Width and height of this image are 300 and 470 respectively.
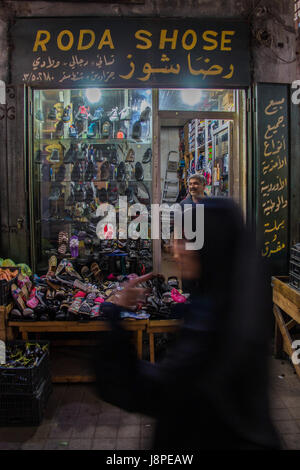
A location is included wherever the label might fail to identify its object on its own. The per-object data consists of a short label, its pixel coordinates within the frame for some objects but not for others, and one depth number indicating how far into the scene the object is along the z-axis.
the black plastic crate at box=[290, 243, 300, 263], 4.00
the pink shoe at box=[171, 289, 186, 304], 4.50
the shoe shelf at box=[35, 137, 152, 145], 6.14
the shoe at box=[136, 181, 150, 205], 5.97
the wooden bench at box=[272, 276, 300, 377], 3.94
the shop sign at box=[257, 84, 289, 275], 5.14
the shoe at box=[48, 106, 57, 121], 6.00
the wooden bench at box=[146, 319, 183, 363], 4.29
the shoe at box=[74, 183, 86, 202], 6.11
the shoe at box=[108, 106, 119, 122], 6.10
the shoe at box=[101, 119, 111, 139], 6.18
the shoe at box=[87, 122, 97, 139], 6.18
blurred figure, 1.39
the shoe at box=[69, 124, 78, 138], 6.18
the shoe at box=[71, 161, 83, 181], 6.11
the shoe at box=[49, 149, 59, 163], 6.02
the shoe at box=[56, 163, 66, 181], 6.07
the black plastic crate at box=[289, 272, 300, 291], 4.00
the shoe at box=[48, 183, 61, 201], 6.02
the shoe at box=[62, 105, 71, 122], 6.12
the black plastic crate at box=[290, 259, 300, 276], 4.02
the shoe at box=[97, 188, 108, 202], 6.14
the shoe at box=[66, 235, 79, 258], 5.93
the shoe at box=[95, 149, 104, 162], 6.14
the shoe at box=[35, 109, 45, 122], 5.69
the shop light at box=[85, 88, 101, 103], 6.00
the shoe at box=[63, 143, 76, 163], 6.11
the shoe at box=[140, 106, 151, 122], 5.82
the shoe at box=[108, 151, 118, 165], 6.15
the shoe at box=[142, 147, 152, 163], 5.80
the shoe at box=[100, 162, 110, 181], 6.13
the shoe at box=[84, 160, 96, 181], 6.11
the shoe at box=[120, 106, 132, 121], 6.03
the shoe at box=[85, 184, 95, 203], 6.12
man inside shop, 5.89
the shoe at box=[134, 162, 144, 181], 6.05
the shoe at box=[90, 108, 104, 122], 6.13
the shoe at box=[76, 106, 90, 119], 6.16
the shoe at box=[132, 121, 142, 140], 6.04
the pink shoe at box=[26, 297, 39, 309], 4.25
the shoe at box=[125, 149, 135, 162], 6.11
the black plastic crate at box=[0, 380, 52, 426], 3.48
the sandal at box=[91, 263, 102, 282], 5.62
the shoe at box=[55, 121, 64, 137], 6.11
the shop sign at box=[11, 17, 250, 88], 5.06
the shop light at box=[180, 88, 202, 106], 5.54
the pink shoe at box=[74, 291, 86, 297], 4.75
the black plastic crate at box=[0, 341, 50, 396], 3.47
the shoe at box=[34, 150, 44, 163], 5.66
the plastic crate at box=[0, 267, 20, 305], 4.02
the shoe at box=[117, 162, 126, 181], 6.15
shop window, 5.88
